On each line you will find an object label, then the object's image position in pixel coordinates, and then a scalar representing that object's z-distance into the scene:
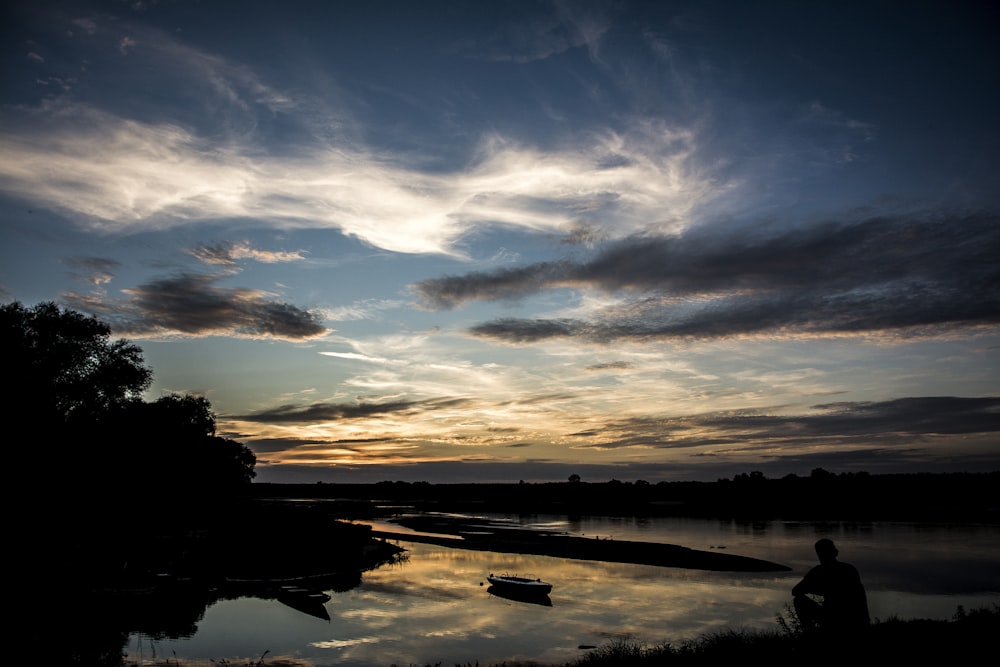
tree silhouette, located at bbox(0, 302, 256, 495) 46.88
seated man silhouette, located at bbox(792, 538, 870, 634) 11.45
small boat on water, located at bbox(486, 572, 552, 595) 38.09
